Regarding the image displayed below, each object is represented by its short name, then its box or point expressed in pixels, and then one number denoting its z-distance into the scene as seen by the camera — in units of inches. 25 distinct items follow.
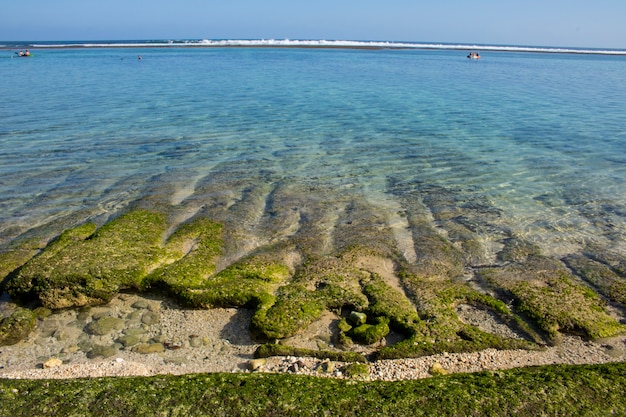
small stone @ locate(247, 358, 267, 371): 243.7
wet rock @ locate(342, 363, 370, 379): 230.5
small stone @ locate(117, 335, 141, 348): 267.1
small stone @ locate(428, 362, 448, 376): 235.0
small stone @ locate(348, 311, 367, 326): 282.3
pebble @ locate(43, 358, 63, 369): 243.9
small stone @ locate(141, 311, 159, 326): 289.3
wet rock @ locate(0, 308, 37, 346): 267.0
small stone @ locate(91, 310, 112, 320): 293.6
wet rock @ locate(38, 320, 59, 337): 276.1
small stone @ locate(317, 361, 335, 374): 236.4
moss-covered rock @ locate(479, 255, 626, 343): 280.1
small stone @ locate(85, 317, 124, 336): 278.7
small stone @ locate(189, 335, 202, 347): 267.3
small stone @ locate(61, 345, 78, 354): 260.2
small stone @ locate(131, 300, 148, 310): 305.3
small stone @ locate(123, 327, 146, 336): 276.7
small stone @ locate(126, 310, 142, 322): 292.2
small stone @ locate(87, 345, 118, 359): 257.4
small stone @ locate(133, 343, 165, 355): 260.7
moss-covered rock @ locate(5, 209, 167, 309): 306.2
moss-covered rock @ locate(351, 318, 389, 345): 266.2
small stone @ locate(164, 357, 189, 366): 250.4
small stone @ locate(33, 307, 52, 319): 292.2
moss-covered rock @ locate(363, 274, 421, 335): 276.4
